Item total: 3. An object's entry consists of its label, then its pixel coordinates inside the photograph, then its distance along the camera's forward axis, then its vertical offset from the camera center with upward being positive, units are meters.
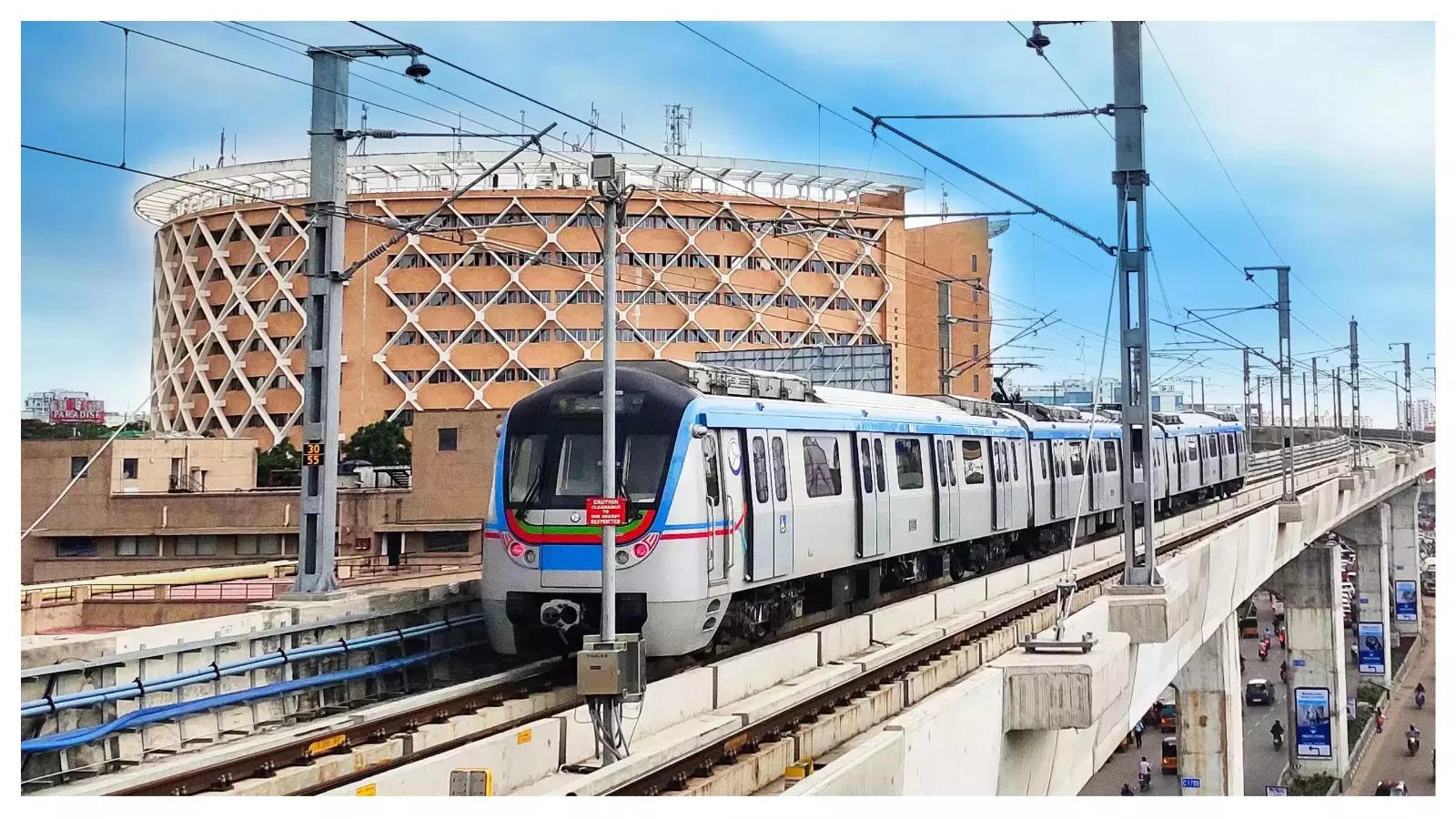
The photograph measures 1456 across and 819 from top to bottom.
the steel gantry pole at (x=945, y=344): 35.34 +3.69
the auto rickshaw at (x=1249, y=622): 78.12 -8.09
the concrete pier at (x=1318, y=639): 45.94 -5.43
